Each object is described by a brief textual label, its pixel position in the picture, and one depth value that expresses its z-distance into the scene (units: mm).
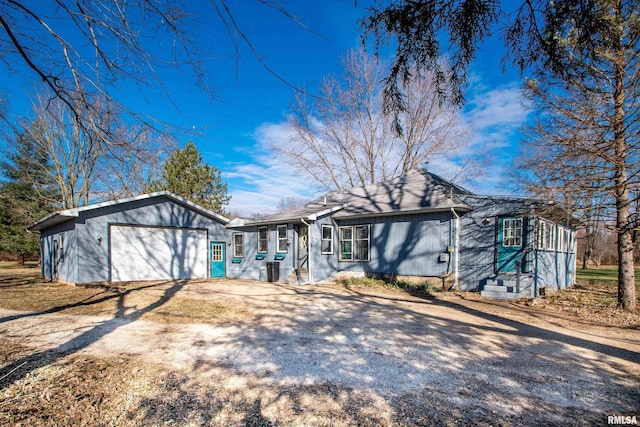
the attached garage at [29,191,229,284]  12148
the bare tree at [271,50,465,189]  20609
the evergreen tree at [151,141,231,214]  22391
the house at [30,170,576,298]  10961
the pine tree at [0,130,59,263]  21766
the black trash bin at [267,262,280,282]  14055
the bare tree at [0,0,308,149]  3127
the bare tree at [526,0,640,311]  8008
